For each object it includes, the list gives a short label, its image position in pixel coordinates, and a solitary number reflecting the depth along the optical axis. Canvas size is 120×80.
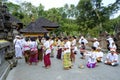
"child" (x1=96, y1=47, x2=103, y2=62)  5.17
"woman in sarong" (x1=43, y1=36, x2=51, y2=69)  4.53
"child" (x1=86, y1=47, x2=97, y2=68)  4.51
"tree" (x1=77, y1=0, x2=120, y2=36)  16.84
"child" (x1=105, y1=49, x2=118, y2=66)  4.77
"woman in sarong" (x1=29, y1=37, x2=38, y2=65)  5.03
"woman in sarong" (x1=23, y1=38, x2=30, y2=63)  5.20
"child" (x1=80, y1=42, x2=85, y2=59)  6.05
